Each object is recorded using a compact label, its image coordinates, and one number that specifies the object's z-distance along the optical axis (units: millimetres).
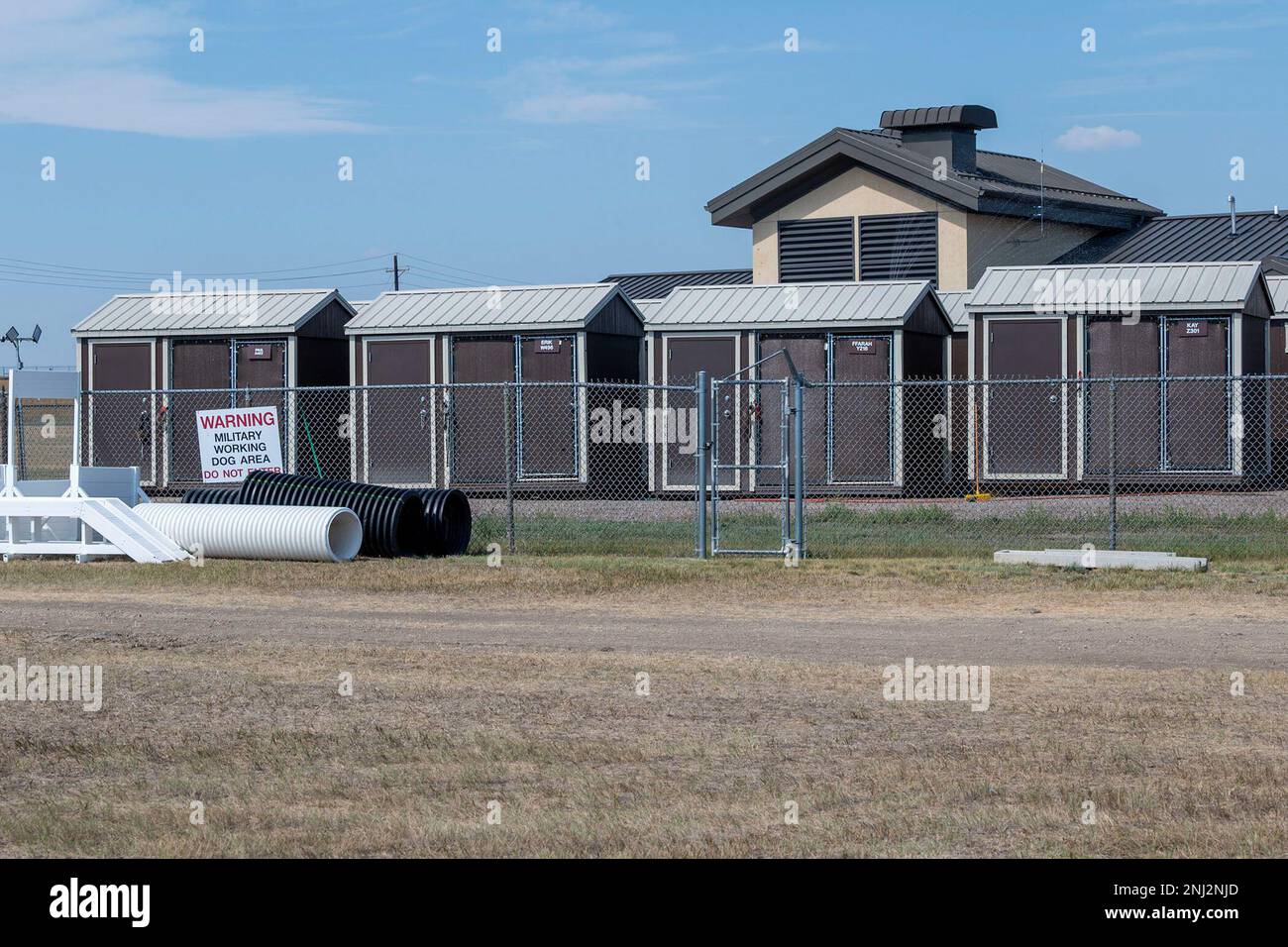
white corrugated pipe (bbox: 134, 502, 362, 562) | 16297
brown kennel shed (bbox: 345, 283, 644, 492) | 23828
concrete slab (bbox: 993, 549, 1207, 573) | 14844
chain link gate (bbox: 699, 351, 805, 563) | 22938
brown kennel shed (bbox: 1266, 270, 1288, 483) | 23438
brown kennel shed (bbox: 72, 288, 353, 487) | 25188
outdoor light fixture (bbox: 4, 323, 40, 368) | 34562
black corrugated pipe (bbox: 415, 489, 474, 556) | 17406
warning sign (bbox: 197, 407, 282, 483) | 20594
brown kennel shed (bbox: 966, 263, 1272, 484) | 22156
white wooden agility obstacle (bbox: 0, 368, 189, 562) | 16781
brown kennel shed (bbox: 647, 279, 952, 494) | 23062
